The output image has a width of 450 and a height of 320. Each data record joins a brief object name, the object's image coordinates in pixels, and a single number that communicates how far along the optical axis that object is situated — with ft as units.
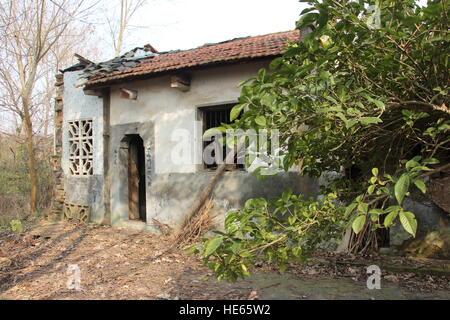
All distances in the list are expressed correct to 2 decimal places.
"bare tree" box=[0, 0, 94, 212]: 26.30
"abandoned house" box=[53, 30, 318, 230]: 21.13
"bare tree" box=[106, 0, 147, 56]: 53.47
